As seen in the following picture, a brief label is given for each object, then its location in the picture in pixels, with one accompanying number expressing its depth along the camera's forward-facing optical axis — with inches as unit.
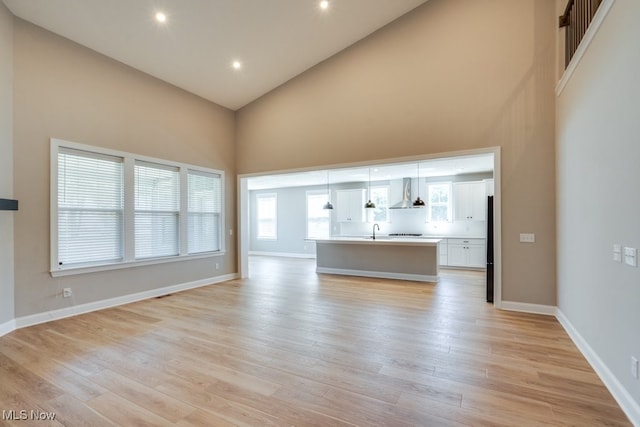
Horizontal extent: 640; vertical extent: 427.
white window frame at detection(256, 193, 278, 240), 465.1
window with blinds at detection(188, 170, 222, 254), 238.5
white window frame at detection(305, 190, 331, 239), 422.0
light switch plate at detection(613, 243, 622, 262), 87.7
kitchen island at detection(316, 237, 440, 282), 254.8
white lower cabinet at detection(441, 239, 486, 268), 303.7
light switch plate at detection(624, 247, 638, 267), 78.4
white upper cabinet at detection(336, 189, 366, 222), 393.1
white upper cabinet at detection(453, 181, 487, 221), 317.1
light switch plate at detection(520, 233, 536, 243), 167.2
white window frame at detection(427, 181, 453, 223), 341.7
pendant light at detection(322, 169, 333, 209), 417.6
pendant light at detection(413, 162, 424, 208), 276.7
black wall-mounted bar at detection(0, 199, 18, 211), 130.6
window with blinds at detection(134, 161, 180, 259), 201.6
